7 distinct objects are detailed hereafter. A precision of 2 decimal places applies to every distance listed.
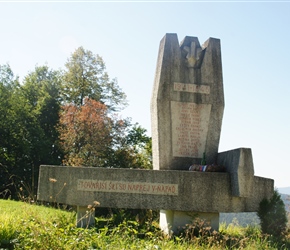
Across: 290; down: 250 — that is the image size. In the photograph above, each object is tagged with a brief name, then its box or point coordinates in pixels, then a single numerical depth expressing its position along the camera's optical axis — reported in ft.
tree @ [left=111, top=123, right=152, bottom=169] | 76.18
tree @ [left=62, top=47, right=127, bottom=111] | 96.53
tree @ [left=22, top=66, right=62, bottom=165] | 92.89
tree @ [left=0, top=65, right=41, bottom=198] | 90.48
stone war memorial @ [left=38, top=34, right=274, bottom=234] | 26.14
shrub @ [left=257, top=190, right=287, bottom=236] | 28.55
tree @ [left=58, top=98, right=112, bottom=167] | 81.20
